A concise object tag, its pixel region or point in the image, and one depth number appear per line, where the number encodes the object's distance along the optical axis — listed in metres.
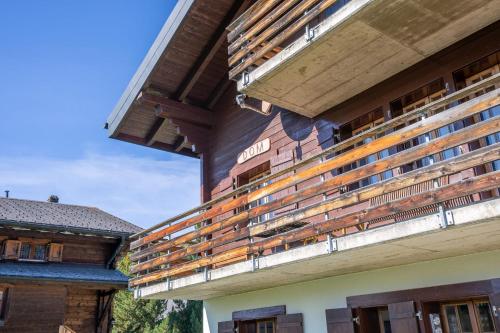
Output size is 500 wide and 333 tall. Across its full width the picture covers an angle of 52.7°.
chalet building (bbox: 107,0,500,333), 5.98
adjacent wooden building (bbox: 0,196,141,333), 16.12
